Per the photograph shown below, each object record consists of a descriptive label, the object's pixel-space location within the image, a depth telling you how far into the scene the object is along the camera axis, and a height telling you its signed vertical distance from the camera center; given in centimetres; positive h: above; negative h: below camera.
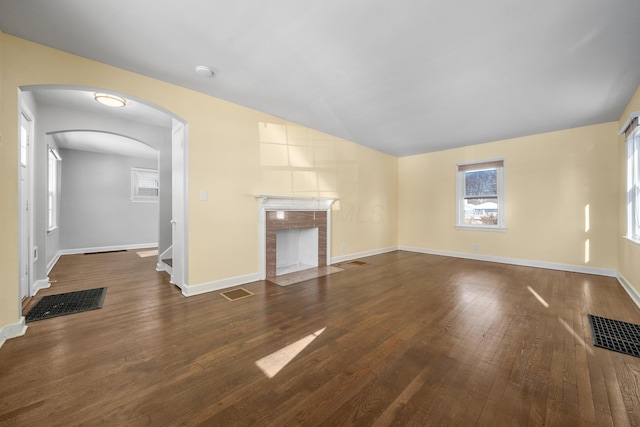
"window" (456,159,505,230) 542 +37
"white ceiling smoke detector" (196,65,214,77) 273 +152
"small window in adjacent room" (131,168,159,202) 739 +76
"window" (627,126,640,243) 333 +36
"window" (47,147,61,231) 514 +53
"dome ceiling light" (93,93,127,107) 329 +146
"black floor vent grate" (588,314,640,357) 204 -107
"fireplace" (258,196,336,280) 405 -41
